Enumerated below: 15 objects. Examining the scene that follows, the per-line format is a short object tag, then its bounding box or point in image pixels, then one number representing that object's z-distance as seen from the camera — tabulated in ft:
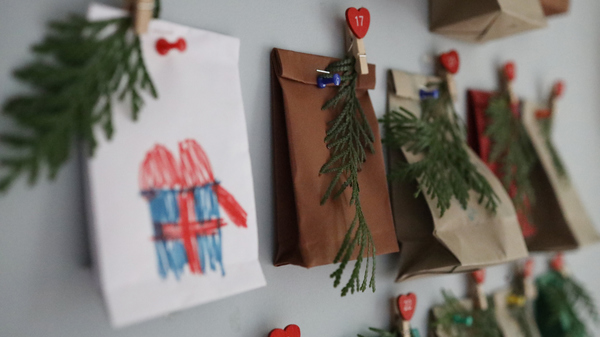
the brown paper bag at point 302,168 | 1.44
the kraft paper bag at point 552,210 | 2.02
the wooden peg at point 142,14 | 1.25
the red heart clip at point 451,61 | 1.82
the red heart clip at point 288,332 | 1.46
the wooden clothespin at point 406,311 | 1.67
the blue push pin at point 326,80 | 1.50
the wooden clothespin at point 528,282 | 2.07
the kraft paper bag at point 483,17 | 1.74
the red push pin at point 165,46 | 1.30
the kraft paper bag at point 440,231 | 1.62
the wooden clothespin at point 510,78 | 2.03
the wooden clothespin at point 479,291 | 1.90
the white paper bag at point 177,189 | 1.24
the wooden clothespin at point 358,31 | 1.54
